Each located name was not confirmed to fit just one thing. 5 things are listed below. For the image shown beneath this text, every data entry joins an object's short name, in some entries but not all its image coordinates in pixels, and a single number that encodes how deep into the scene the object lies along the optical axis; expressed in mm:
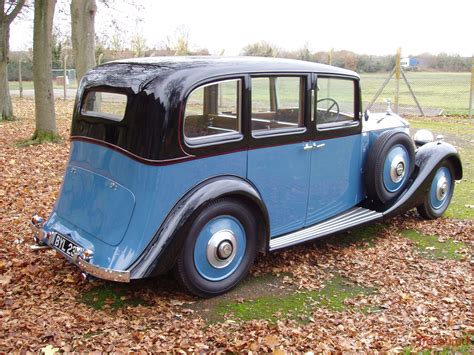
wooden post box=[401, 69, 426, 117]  17005
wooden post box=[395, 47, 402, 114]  16328
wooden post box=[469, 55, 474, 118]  16423
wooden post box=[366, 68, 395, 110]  16875
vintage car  3846
